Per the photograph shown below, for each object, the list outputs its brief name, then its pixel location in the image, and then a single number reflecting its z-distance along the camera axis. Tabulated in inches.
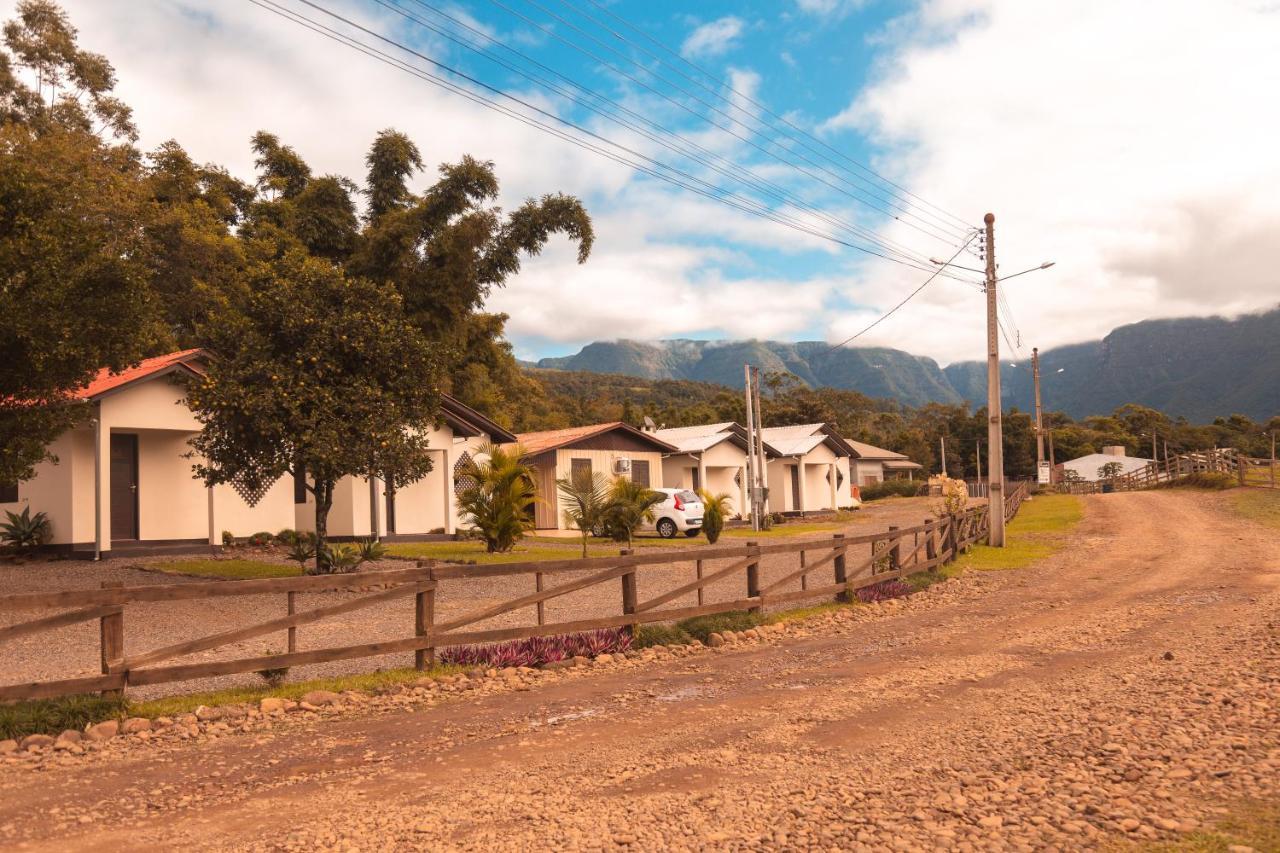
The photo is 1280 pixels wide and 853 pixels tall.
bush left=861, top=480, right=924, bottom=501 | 2394.3
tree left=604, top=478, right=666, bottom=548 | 752.3
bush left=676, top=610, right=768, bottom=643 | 439.8
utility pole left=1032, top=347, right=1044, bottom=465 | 1749.5
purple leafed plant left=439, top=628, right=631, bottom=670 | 367.6
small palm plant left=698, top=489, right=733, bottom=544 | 953.5
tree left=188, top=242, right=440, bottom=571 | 553.3
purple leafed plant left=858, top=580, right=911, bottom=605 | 569.6
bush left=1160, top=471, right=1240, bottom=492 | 1533.0
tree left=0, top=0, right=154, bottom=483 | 478.6
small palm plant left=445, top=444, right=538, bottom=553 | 801.6
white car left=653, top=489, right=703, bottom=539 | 1104.2
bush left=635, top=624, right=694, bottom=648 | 418.6
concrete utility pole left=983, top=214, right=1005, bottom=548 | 903.7
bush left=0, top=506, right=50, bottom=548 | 709.9
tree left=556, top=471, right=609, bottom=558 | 703.6
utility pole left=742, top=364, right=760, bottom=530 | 1138.0
